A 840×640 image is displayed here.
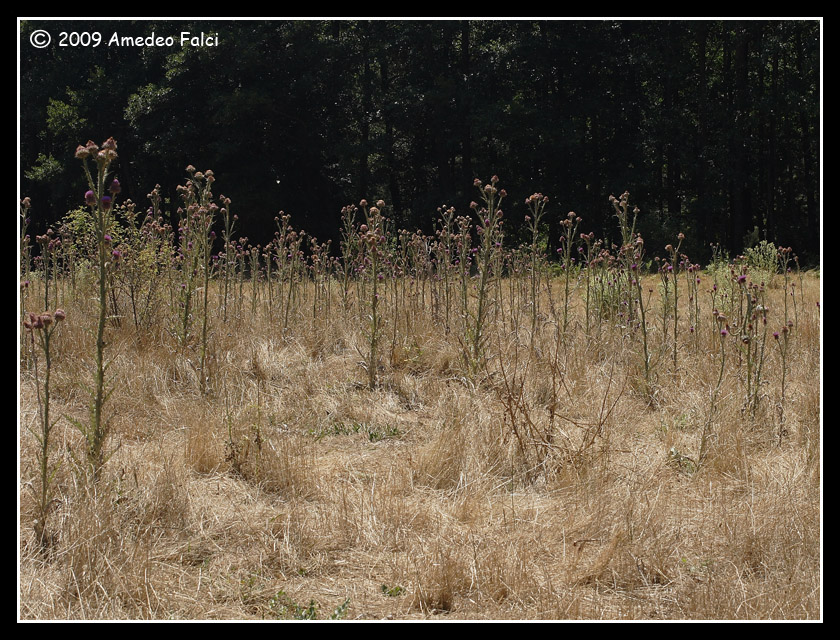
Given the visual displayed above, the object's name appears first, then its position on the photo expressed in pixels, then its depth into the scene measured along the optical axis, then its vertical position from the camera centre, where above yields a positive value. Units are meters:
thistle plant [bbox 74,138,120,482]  4.77 +0.16
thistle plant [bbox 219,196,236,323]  10.70 +0.42
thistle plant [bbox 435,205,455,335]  10.41 +0.37
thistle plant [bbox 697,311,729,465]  6.42 -0.55
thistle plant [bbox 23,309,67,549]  4.75 -0.58
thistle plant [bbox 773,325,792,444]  6.97 -0.52
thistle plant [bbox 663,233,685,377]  8.79 +0.25
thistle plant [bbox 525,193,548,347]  9.32 +0.36
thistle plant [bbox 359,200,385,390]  8.54 +0.05
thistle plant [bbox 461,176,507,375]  8.34 +0.20
